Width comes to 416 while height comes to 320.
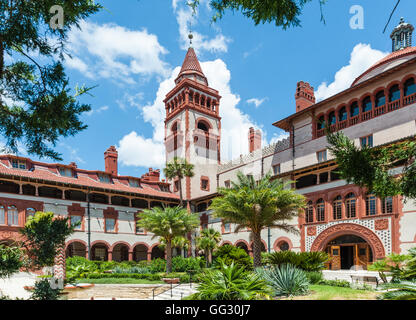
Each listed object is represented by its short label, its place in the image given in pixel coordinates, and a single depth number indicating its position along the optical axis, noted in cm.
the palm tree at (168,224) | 2562
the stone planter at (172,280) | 2221
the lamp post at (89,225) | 3307
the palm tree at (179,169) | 3900
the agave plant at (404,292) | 755
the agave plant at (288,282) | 1181
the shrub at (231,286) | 950
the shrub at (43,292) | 738
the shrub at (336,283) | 1482
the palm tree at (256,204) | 1855
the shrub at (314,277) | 1517
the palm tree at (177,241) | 2705
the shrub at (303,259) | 1722
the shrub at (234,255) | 2134
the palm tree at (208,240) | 2962
